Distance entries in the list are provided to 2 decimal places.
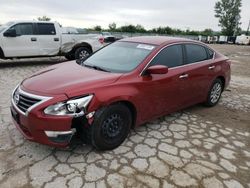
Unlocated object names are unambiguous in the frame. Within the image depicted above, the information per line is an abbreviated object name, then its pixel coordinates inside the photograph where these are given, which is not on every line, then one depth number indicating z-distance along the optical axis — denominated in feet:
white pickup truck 22.20
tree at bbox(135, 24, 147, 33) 131.77
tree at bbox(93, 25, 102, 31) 129.55
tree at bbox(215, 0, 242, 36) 164.31
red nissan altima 7.28
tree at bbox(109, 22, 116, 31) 150.36
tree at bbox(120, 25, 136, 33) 130.28
